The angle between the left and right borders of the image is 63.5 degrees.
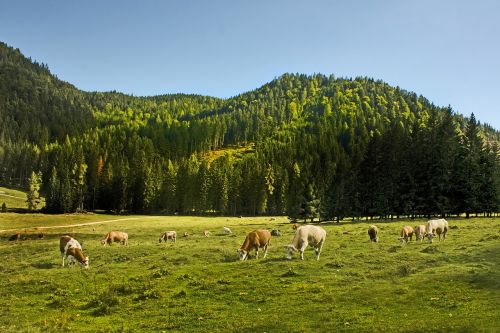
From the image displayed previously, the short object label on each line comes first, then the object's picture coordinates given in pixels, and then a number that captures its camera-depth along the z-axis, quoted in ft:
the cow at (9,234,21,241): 210.32
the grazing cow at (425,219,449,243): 123.44
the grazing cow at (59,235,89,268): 106.32
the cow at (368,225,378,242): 127.45
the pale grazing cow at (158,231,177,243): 163.02
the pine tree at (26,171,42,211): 452.76
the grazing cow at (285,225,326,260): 94.27
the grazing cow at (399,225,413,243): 125.39
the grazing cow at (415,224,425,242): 125.59
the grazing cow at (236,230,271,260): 100.70
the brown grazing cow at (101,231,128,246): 152.97
